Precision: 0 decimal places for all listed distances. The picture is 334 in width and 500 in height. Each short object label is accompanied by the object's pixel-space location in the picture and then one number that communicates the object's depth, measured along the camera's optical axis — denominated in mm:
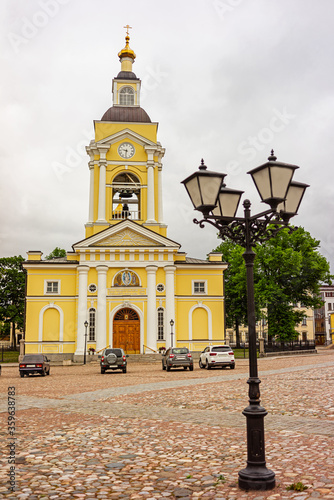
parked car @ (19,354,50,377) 25578
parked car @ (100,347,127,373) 26906
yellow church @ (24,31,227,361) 40562
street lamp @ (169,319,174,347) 39219
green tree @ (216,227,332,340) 48188
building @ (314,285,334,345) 87312
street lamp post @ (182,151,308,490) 5676
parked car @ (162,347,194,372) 27484
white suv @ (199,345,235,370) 28000
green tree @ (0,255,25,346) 65438
